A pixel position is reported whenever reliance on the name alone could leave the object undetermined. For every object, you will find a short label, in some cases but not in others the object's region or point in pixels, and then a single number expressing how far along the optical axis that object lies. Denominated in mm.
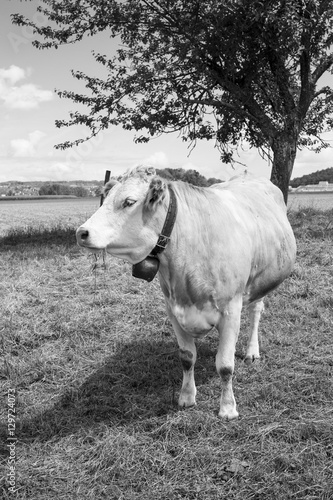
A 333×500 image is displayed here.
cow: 3459
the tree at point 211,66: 11477
